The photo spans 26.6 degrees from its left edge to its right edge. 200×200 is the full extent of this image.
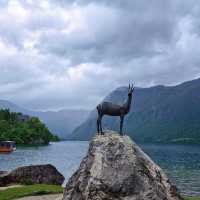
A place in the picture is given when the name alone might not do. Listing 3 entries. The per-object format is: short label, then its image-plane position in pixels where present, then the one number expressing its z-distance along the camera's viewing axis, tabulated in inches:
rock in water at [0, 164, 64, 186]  1520.7
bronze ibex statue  858.8
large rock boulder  726.5
